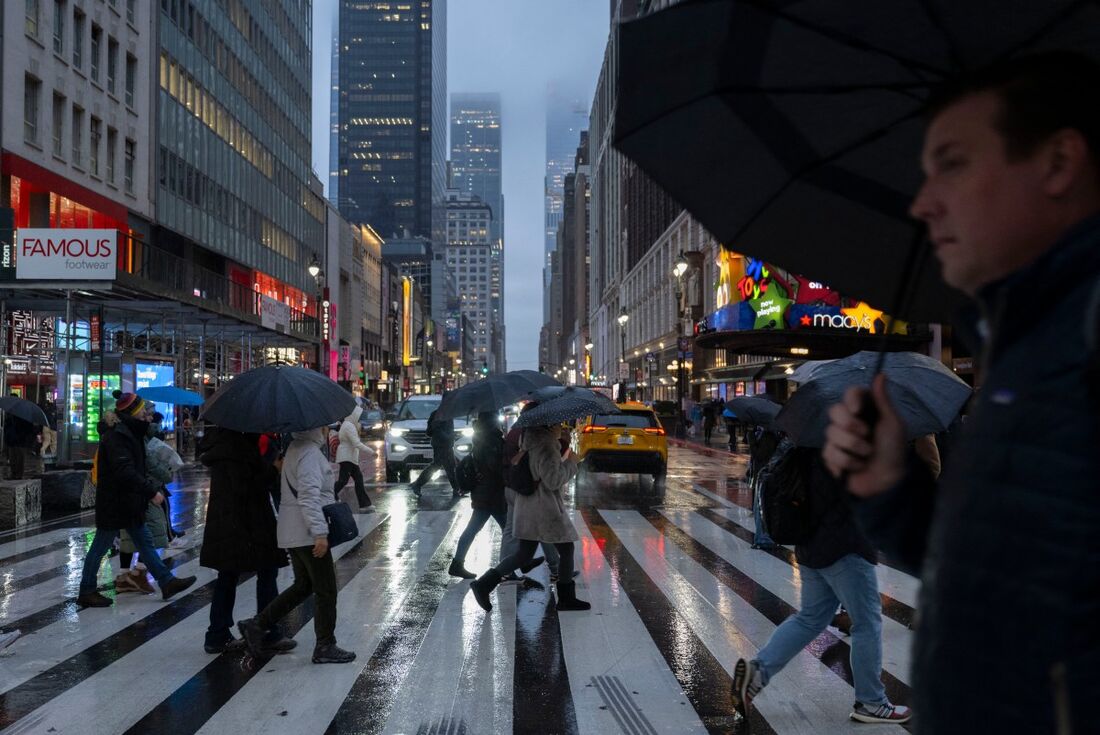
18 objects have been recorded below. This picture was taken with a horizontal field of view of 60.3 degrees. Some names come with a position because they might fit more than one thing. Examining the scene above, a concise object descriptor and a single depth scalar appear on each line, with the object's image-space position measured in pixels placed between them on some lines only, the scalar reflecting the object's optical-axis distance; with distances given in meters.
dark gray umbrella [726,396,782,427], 10.44
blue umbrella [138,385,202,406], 20.02
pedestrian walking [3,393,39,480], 19.05
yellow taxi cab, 20.50
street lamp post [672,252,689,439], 44.56
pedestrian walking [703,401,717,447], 37.97
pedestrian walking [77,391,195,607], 8.55
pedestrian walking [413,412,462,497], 16.08
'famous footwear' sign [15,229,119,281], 19.86
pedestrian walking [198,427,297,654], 6.98
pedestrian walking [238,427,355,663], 6.71
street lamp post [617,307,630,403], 47.57
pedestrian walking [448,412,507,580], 10.23
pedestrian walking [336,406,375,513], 16.02
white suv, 22.05
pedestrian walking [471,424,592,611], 8.41
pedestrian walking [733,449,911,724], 5.51
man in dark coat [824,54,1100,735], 1.37
